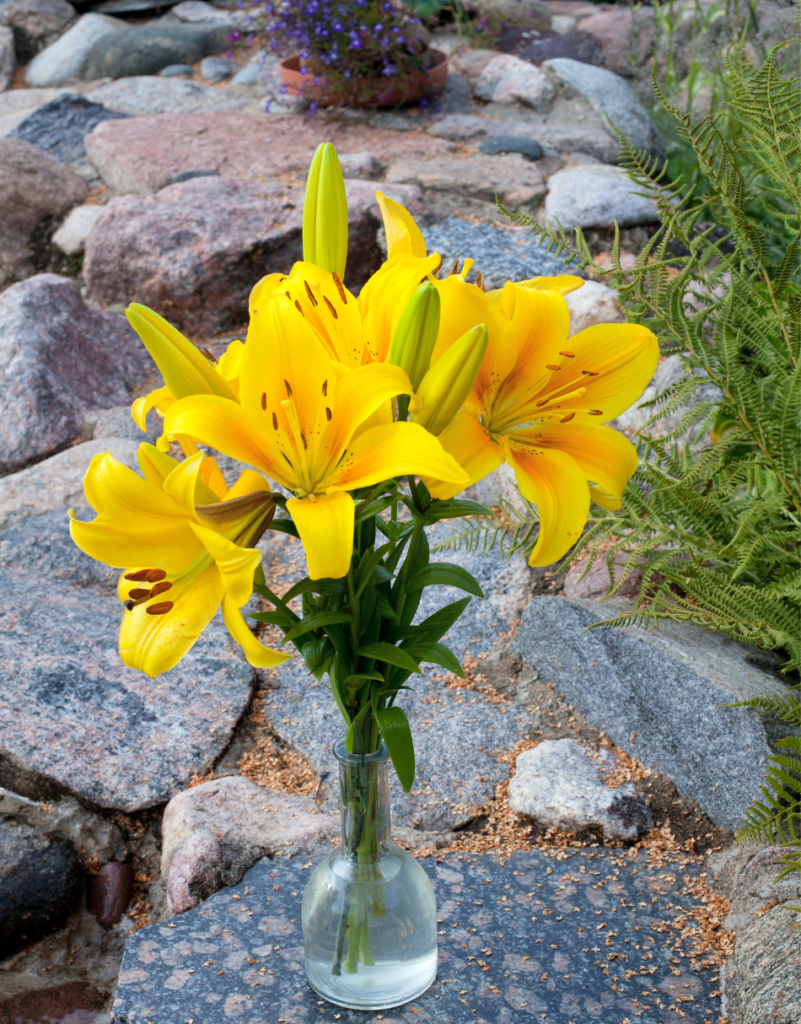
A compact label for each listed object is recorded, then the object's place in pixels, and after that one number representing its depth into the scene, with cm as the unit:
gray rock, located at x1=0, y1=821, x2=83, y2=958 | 157
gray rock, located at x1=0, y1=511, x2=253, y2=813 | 172
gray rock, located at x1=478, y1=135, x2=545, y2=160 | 382
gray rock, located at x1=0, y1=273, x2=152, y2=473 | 291
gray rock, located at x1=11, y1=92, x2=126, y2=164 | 440
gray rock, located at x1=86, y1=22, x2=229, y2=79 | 527
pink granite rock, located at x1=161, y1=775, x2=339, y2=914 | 148
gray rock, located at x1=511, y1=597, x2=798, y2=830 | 155
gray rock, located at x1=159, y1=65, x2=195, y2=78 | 528
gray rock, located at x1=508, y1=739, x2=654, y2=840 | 161
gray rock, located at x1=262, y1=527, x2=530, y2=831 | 172
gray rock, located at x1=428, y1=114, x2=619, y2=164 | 390
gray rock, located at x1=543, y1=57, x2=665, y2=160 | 394
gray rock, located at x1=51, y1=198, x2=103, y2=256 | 374
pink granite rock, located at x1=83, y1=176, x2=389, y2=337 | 330
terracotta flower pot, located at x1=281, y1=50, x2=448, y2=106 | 427
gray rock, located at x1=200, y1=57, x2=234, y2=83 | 527
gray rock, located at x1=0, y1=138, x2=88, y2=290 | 372
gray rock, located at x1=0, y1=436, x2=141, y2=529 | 255
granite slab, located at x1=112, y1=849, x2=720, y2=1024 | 122
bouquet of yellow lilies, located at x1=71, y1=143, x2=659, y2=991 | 79
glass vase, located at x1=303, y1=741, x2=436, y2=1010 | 115
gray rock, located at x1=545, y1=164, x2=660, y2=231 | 323
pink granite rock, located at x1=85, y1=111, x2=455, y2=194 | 388
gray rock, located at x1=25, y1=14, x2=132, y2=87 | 531
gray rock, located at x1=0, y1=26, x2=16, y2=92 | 535
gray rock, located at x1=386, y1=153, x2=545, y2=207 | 346
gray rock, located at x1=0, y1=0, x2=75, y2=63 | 573
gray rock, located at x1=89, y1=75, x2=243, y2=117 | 480
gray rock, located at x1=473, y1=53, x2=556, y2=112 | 439
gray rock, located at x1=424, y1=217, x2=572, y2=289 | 284
